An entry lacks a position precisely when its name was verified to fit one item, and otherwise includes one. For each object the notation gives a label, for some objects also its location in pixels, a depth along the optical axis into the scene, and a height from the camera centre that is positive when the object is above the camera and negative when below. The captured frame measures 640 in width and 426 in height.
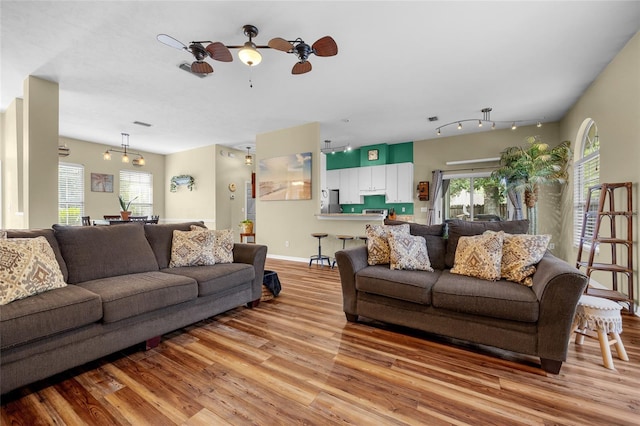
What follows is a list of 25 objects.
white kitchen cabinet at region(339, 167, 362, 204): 7.85 +0.69
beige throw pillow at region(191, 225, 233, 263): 3.08 -0.38
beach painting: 5.88 +0.73
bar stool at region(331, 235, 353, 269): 5.17 -0.49
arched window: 4.04 +0.56
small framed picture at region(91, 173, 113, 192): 7.23 +0.73
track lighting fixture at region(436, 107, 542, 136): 5.12 +1.77
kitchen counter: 5.15 -0.10
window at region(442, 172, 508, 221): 6.46 +0.33
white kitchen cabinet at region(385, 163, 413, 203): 7.15 +0.73
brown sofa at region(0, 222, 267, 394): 1.61 -0.63
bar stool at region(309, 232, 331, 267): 5.34 -0.87
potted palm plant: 5.00 +0.77
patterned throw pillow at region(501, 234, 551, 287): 2.30 -0.37
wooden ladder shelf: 2.93 -0.32
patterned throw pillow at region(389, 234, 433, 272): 2.73 -0.41
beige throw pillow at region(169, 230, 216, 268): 2.93 -0.40
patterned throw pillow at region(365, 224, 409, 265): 2.94 -0.32
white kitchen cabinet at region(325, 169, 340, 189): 8.16 +0.93
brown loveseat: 1.88 -0.67
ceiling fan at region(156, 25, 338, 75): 2.46 +1.46
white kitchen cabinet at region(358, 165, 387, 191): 7.44 +0.89
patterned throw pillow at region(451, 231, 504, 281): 2.40 -0.40
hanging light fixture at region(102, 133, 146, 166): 6.68 +1.61
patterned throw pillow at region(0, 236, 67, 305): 1.74 -0.38
